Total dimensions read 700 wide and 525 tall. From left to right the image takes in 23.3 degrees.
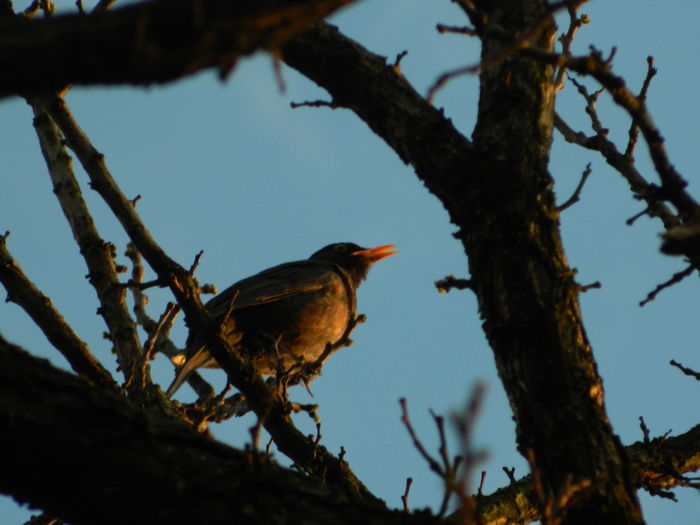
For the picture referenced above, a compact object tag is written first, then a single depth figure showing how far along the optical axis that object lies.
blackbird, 15.73
